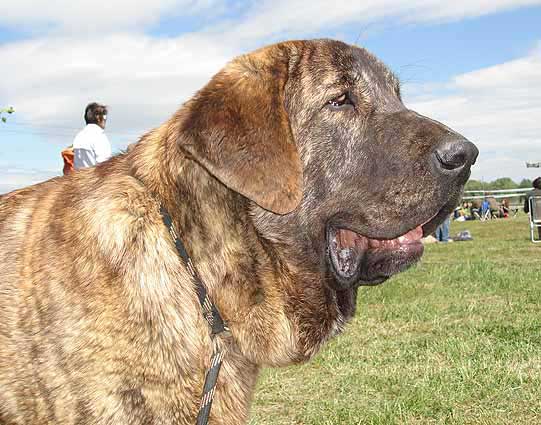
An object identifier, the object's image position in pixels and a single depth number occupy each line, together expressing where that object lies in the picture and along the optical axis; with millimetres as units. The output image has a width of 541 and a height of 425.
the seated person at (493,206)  38125
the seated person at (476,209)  37469
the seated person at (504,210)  38094
